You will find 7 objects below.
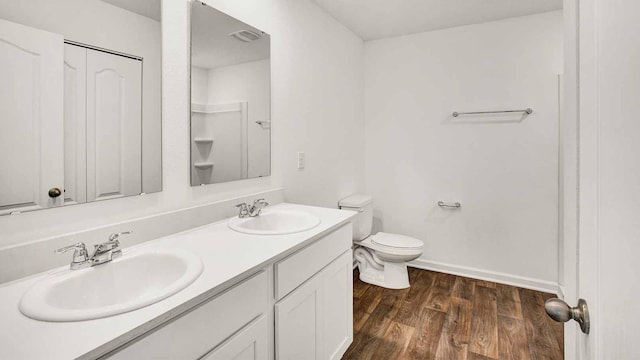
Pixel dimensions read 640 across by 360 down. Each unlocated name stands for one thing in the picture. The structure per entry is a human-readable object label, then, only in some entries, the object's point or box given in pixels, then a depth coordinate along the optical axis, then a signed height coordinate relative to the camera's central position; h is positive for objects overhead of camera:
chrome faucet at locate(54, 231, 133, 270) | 0.97 -0.24
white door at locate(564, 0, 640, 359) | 0.40 +0.00
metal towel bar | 2.61 +0.58
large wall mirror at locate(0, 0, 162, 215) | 0.93 +0.26
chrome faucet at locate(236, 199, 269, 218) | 1.63 -0.16
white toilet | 2.58 -0.62
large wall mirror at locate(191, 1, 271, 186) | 1.48 +0.43
